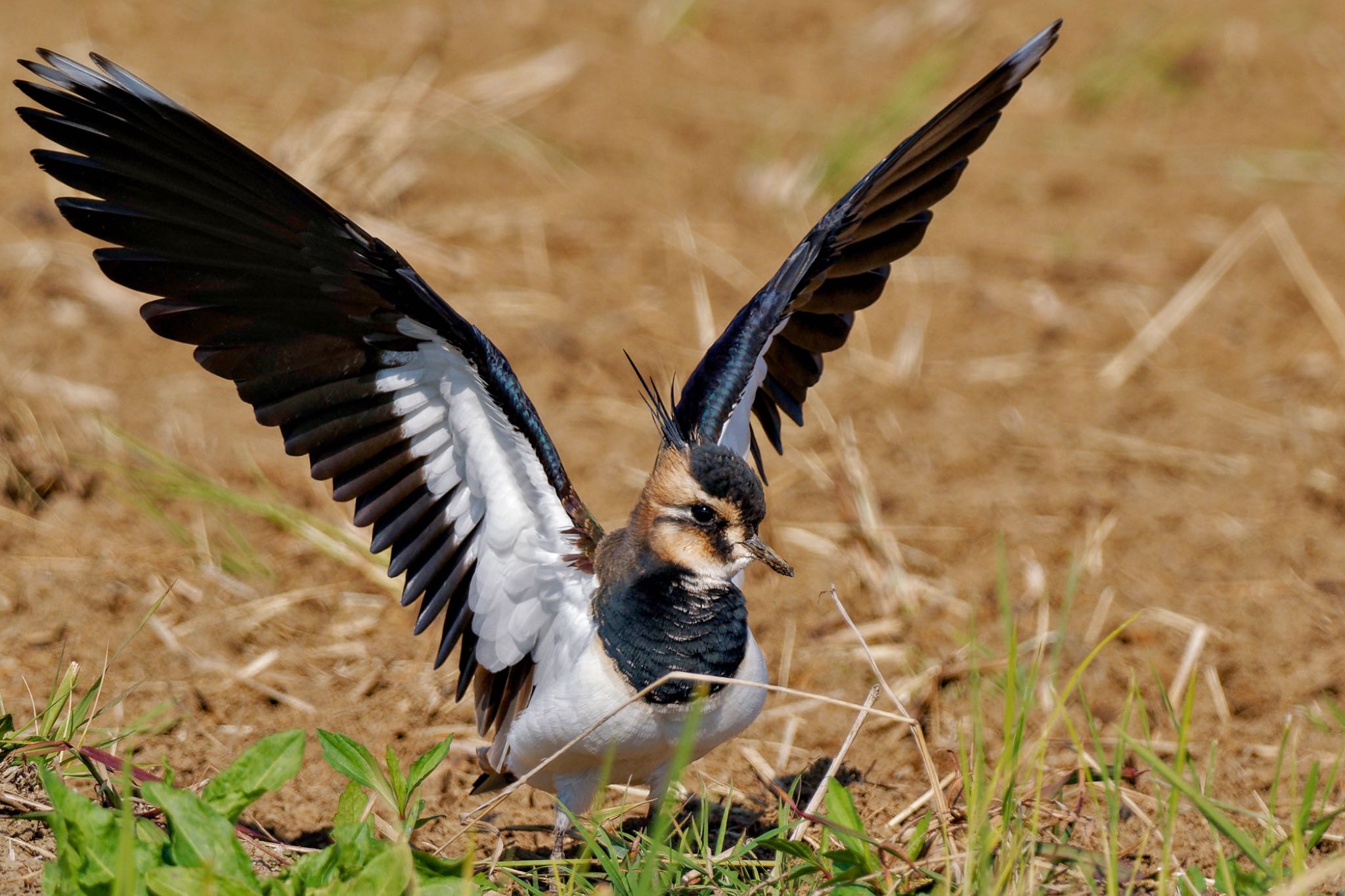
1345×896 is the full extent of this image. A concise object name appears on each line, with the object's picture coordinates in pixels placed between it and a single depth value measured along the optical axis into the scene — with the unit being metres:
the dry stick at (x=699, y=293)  13.20
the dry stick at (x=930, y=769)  5.99
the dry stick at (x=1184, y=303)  13.36
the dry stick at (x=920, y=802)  7.07
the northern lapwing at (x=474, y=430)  6.47
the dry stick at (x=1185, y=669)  8.99
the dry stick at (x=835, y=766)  6.16
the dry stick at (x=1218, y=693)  8.95
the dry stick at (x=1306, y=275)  13.72
